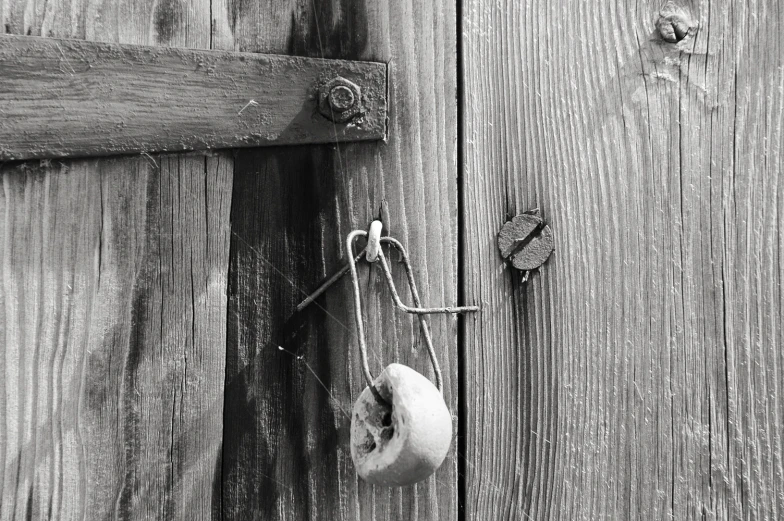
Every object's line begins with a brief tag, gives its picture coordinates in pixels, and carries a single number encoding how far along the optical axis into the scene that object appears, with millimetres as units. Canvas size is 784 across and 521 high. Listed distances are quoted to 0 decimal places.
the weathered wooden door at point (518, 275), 754
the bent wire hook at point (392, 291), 721
